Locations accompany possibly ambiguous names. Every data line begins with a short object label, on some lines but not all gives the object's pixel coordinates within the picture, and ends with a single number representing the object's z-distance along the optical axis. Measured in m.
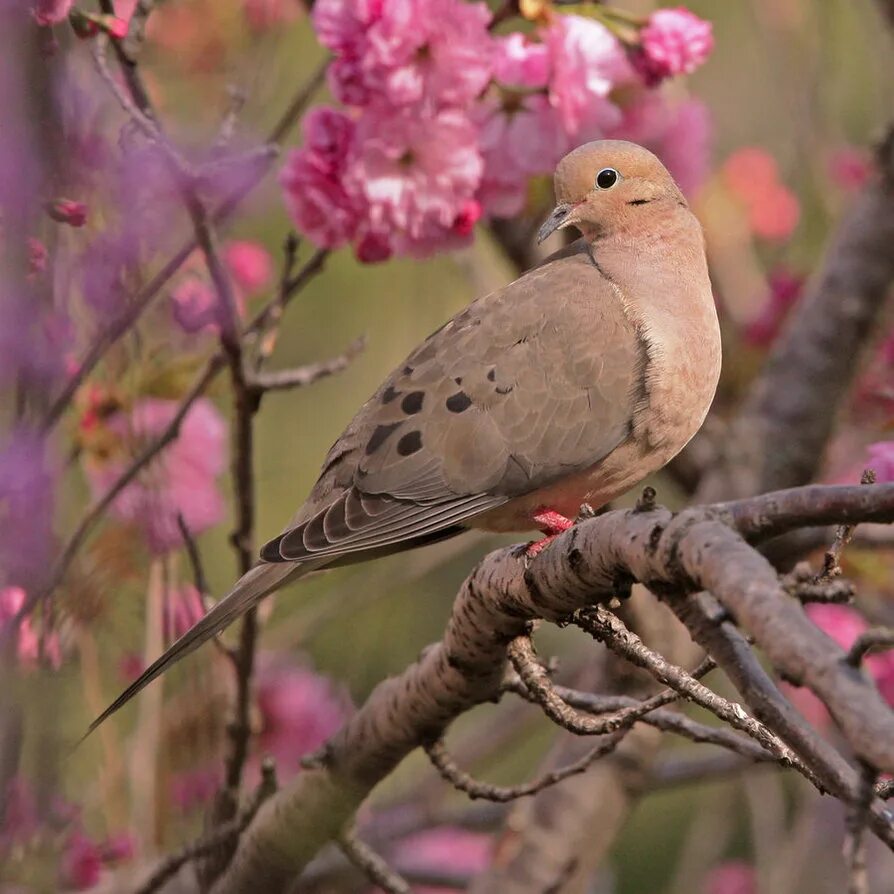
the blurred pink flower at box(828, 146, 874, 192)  8.41
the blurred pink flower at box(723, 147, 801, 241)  8.30
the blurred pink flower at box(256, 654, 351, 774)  6.45
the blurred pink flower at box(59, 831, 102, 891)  4.89
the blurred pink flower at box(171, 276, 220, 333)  4.52
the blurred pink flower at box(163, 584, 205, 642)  4.91
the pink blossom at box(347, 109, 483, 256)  5.04
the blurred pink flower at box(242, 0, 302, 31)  6.64
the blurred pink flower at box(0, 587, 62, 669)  3.25
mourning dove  5.20
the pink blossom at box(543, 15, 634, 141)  5.09
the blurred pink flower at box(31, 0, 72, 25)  3.51
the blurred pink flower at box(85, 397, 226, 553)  5.32
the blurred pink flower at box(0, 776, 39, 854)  3.59
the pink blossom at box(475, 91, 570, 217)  5.29
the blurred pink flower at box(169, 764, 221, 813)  4.83
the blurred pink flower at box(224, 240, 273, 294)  6.27
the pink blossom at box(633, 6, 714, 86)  5.20
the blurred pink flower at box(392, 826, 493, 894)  7.15
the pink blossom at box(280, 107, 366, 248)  5.10
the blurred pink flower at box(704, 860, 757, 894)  7.99
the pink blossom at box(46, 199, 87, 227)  3.34
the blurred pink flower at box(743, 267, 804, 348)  7.87
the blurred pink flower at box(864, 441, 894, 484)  3.97
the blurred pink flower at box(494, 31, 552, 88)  5.16
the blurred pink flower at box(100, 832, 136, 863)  5.11
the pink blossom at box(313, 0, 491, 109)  4.81
